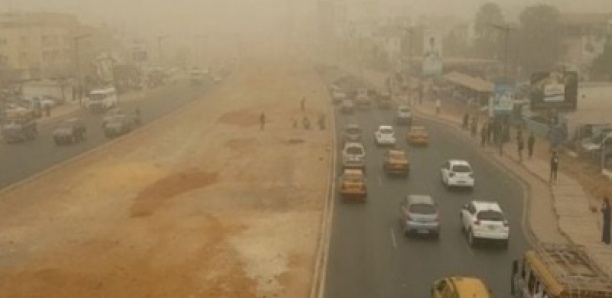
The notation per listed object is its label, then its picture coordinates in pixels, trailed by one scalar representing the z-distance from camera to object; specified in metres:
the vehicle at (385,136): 48.78
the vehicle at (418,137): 49.66
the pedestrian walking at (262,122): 57.96
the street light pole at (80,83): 81.46
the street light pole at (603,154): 39.50
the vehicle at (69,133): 51.56
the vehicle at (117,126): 55.47
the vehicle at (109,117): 57.50
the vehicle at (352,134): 47.72
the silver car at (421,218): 26.69
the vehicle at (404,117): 60.25
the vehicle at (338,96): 75.75
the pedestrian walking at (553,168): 36.50
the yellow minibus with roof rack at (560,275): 15.55
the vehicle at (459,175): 35.44
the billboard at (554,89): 48.88
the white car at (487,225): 25.55
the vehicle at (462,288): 17.28
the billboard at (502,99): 49.59
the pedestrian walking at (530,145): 43.34
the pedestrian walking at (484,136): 48.38
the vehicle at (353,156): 39.25
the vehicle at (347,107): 68.44
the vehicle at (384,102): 72.88
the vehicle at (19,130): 53.31
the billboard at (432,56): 84.94
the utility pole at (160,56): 169.12
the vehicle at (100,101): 73.00
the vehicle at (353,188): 32.59
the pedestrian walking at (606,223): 26.25
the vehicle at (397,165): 39.06
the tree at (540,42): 100.25
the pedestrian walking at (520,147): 42.80
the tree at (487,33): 127.12
